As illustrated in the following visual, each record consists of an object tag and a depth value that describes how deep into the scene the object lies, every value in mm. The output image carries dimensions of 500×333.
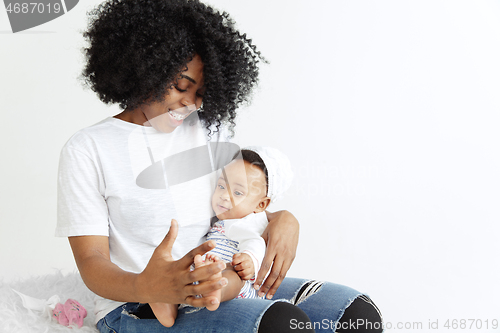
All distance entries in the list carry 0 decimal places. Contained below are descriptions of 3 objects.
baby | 1255
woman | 1083
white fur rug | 1195
